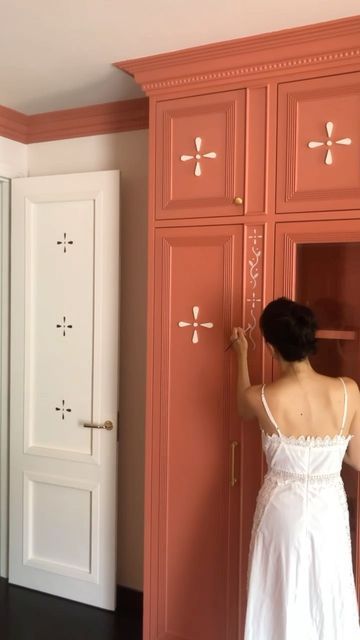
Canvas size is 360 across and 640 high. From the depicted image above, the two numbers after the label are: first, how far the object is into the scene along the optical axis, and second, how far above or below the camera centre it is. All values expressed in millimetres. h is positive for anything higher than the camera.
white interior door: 2646 -349
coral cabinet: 1948 +214
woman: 1759 -587
